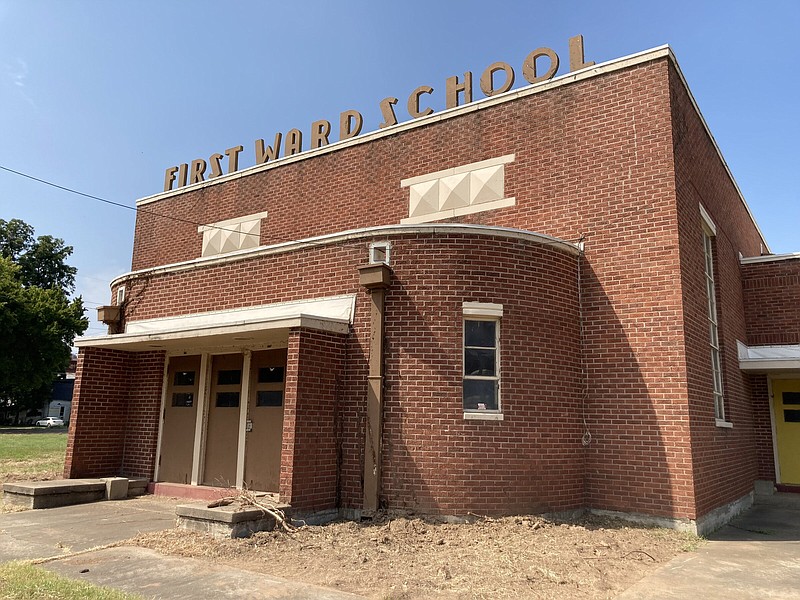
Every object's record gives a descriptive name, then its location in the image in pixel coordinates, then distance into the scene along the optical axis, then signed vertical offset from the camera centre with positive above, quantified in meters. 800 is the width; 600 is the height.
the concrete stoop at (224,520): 7.36 -1.44
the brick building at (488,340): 8.89 +1.11
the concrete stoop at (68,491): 9.70 -1.52
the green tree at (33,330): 40.38 +4.78
